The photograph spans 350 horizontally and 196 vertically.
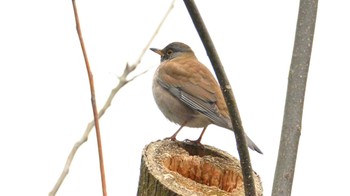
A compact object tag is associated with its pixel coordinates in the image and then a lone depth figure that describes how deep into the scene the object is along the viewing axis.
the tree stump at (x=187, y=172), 7.65
